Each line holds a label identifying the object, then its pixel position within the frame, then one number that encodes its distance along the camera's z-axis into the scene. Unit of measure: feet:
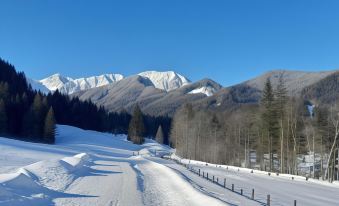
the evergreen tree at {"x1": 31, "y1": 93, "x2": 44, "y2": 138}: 314.06
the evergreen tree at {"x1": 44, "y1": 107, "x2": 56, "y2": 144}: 308.81
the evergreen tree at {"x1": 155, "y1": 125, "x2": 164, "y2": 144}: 533.14
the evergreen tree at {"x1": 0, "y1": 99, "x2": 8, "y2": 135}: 286.66
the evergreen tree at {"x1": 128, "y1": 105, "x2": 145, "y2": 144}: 431.43
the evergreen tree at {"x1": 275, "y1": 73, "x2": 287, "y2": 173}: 195.11
